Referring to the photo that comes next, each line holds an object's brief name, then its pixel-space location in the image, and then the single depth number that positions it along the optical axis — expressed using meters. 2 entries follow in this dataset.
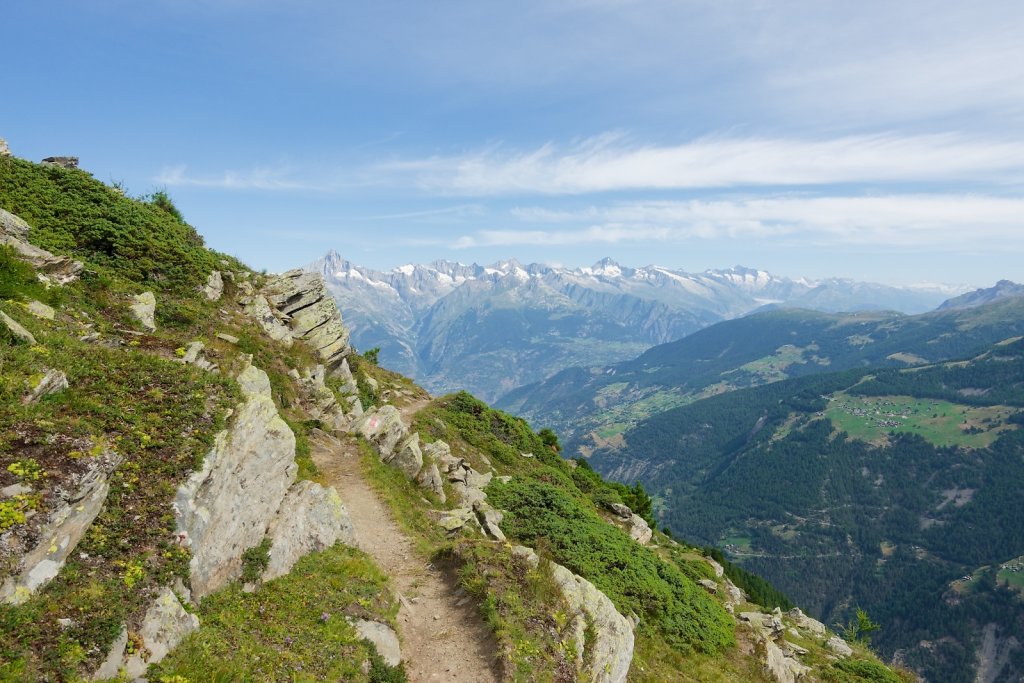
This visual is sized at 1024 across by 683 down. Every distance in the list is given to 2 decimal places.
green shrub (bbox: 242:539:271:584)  15.95
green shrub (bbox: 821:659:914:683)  31.97
